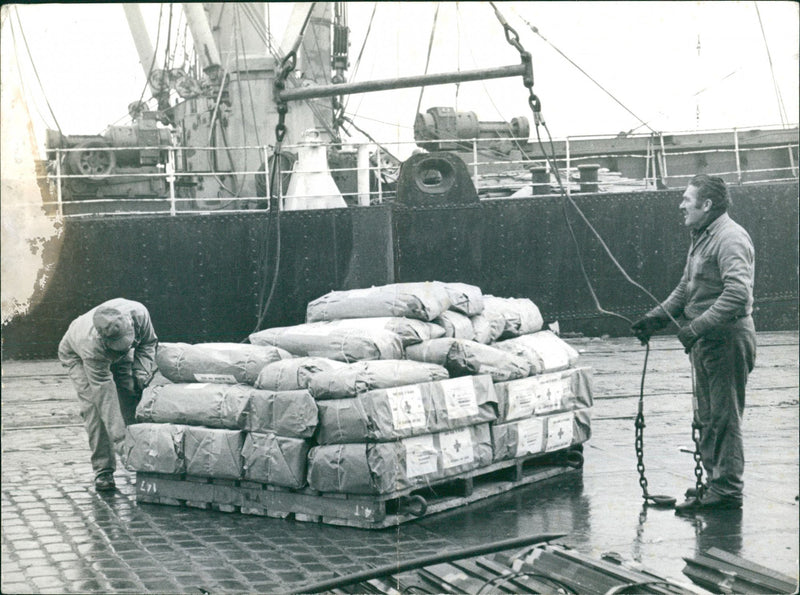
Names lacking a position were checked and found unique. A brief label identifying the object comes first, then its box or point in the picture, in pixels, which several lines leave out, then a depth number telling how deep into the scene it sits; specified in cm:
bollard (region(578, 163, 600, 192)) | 1564
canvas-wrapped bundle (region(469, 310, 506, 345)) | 769
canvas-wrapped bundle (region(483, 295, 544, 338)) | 798
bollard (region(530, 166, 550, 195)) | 1602
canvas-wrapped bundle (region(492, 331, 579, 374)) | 752
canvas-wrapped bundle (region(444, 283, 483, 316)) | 766
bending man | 747
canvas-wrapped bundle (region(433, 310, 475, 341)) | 741
